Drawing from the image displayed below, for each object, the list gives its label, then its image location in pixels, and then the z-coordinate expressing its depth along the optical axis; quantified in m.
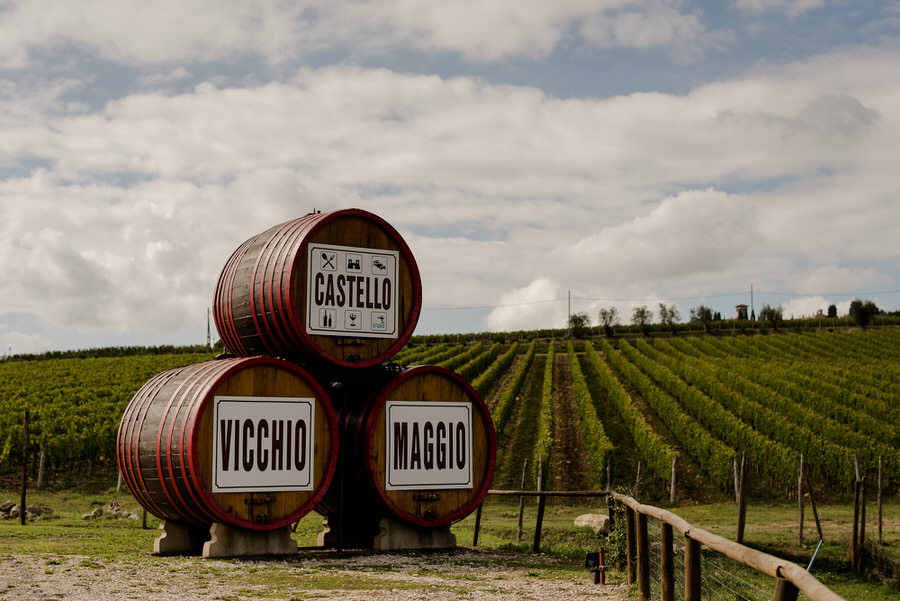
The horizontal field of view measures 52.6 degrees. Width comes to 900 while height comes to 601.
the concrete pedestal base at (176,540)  10.34
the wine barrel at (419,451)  10.59
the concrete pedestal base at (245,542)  9.68
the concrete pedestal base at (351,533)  11.38
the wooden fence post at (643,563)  6.98
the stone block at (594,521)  16.06
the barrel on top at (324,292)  10.33
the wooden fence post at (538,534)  11.30
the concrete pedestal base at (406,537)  10.75
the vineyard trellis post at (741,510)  14.09
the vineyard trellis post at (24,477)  15.90
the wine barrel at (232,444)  9.45
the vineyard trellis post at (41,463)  23.93
